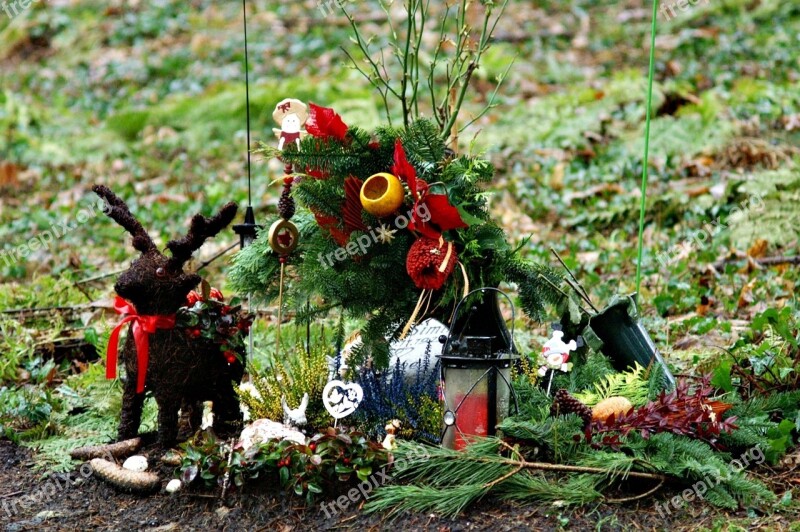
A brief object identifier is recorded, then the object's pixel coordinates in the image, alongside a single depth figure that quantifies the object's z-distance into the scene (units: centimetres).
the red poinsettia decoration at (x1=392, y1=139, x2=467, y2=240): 589
